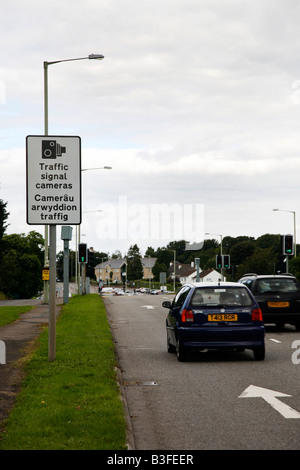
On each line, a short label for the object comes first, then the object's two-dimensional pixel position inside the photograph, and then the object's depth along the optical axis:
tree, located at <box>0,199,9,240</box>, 63.36
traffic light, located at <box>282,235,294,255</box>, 36.47
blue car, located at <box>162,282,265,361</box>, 13.45
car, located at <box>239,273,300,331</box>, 19.98
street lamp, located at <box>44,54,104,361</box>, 12.45
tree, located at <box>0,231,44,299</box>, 94.29
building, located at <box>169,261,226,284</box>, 183.38
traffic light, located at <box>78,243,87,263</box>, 43.10
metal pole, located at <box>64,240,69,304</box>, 36.53
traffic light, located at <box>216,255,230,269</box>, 55.62
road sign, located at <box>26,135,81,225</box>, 12.45
